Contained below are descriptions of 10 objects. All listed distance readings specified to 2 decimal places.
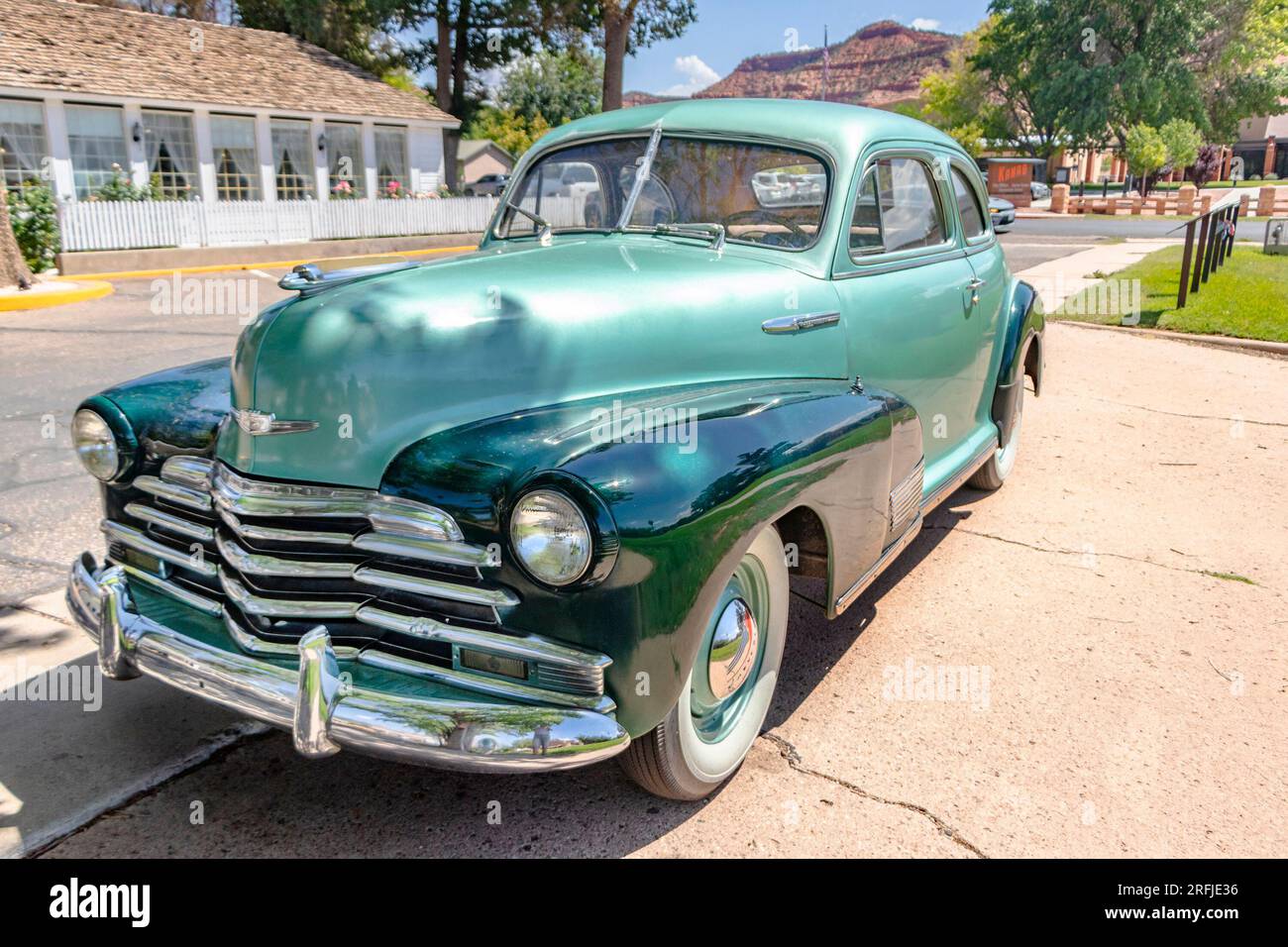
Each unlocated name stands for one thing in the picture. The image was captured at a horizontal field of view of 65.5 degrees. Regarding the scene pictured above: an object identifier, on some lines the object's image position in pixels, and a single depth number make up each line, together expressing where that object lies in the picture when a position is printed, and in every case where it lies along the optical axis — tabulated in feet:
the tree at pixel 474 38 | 105.81
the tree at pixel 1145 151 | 146.61
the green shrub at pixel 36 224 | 46.57
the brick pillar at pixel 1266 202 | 104.42
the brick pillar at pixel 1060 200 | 118.11
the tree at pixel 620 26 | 84.84
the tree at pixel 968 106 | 198.59
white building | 62.75
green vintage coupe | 7.25
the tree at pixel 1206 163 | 168.25
